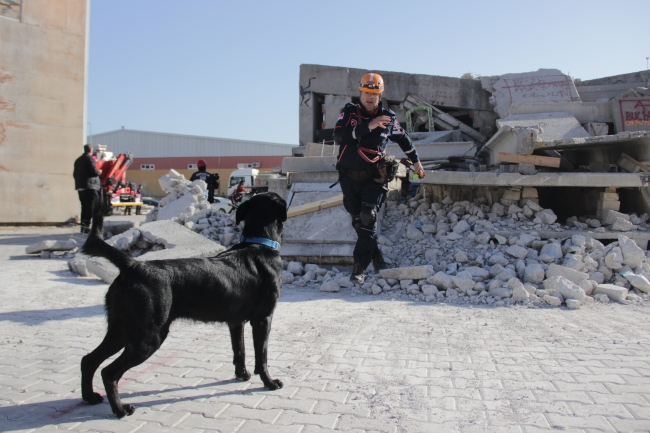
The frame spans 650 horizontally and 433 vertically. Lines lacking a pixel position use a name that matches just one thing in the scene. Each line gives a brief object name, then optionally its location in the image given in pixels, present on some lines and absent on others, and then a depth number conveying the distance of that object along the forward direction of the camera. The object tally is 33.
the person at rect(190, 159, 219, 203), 12.54
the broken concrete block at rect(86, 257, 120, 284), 5.98
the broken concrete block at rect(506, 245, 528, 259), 6.02
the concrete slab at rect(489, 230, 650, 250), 6.35
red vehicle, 18.69
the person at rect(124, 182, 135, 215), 21.41
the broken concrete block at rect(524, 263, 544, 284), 5.51
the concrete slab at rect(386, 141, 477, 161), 9.05
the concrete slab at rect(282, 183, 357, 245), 6.82
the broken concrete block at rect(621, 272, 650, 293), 5.41
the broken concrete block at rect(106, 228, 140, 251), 7.13
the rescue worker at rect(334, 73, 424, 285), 5.56
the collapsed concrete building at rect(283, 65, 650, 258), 6.92
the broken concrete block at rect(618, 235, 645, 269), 5.66
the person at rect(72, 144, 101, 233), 10.42
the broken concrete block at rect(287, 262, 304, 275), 6.40
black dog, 2.59
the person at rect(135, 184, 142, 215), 22.08
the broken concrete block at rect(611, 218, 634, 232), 6.41
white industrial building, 45.16
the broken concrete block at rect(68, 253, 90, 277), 6.37
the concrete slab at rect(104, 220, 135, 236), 9.39
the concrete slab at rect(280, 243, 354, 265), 6.62
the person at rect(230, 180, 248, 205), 17.52
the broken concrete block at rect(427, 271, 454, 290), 5.52
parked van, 27.22
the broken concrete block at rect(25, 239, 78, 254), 7.88
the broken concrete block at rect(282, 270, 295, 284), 6.19
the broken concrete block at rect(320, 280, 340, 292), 5.80
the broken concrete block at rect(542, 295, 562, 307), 5.06
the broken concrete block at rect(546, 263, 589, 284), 5.43
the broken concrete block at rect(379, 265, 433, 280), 5.70
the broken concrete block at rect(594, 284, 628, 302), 5.23
